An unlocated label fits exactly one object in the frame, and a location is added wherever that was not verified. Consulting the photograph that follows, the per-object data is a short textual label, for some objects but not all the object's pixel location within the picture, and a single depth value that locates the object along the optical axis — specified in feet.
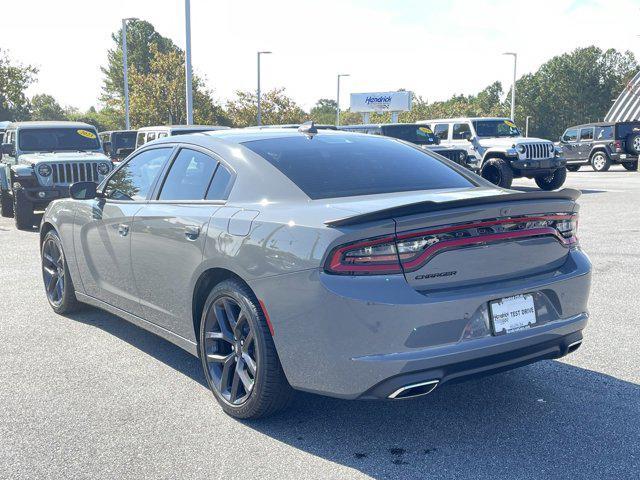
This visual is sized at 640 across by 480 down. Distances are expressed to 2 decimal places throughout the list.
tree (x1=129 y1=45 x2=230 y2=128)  179.42
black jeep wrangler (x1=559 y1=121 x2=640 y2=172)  89.32
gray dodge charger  10.56
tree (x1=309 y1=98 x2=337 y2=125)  457.92
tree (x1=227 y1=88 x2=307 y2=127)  191.52
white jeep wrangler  56.65
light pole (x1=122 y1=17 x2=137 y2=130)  108.78
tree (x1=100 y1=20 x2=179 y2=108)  276.41
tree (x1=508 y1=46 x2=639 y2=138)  319.68
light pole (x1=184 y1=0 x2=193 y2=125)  73.05
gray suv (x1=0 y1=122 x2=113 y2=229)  41.19
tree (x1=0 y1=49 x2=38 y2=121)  160.46
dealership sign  178.40
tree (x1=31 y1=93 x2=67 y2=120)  342.60
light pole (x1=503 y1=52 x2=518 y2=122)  160.89
